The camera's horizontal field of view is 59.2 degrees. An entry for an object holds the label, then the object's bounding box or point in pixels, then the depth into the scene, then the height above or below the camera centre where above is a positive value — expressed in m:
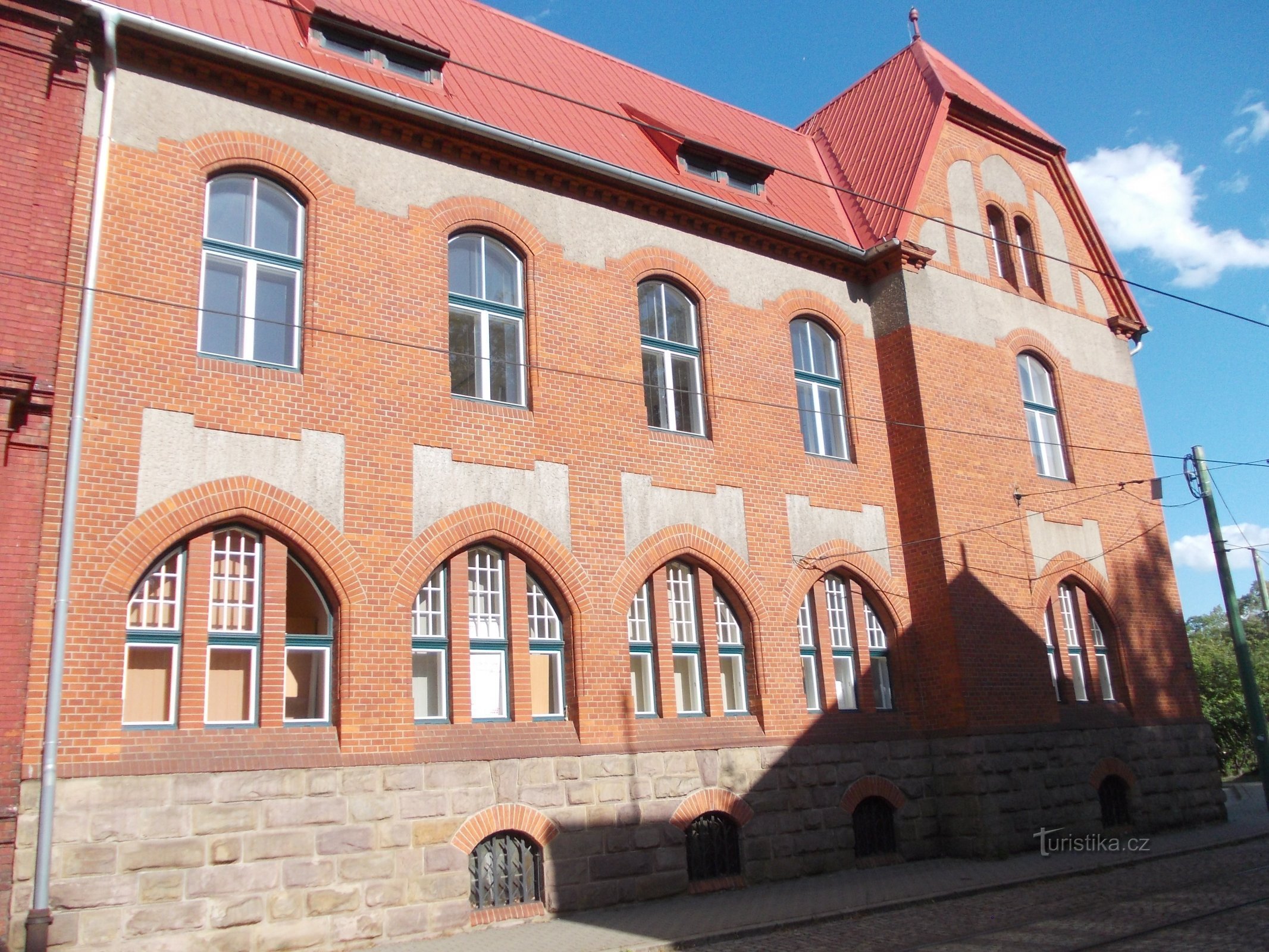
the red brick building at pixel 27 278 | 9.81 +5.12
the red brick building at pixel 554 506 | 10.93 +3.56
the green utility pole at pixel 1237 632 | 17.06 +1.98
